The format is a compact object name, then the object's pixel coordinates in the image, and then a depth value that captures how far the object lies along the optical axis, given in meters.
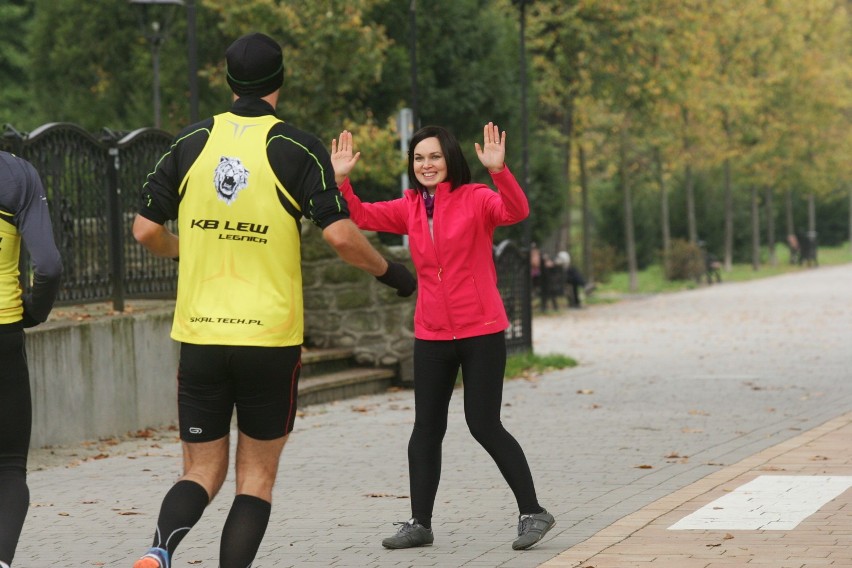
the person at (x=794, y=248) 56.91
